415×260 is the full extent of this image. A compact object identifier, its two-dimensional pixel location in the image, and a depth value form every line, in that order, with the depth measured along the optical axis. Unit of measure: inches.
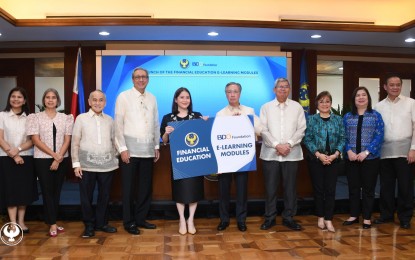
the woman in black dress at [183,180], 139.3
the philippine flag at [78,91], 237.6
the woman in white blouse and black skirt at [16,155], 138.1
